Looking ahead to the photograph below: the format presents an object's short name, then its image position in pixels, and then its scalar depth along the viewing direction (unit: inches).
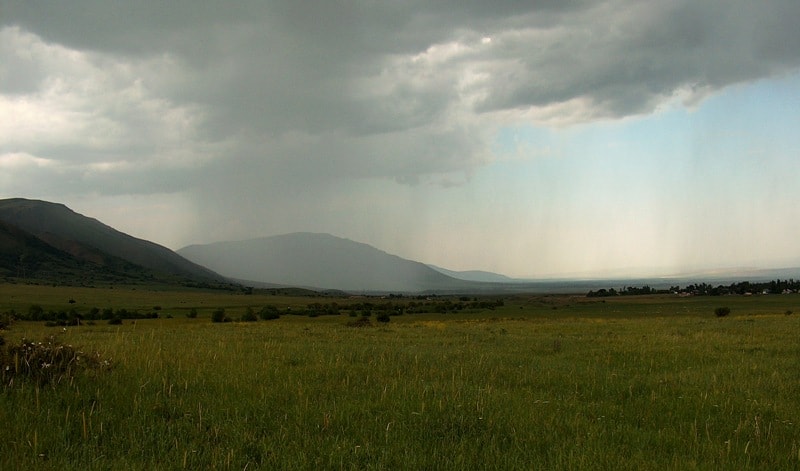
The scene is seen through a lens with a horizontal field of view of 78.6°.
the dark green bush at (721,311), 2579.2
